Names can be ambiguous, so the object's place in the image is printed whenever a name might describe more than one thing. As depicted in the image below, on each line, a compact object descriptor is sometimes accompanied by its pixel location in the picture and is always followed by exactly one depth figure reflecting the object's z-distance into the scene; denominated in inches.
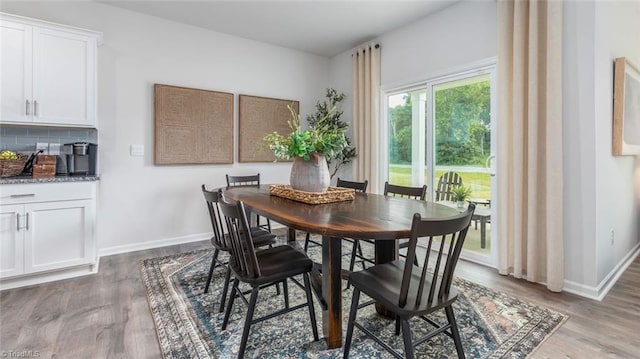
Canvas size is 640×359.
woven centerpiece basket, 81.2
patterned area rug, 66.7
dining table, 54.9
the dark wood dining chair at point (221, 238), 77.6
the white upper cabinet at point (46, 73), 104.0
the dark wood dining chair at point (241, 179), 135.7
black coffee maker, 118.6
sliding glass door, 123.0
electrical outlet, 105.9
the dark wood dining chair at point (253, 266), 62.6
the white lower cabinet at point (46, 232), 98.3
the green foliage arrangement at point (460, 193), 131.1
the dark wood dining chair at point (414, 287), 49.1
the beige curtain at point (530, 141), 96.0
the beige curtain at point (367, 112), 165.3
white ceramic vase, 85.5
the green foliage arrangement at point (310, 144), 82.7
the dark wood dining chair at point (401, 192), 97.0
